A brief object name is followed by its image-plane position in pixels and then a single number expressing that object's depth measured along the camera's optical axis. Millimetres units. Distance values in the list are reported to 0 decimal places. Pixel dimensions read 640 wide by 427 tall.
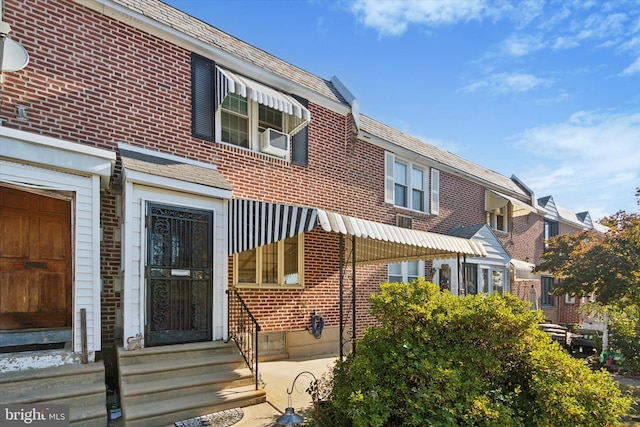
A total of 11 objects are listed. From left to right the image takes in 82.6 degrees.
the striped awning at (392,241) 5801
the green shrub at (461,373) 3912
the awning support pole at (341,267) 5786
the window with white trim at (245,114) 7387
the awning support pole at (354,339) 5111
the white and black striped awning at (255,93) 7302
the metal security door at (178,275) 5582
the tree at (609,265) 9852
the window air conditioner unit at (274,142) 8305
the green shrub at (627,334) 9609
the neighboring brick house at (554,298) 19562
